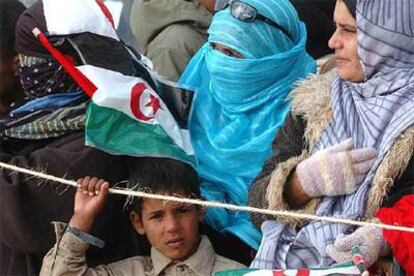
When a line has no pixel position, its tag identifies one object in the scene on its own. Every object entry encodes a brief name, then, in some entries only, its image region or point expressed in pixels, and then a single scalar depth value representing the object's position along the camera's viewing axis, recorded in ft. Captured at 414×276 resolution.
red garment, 14.46
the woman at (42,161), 17.90
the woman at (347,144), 15.57
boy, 18.13
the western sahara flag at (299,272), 14.64
